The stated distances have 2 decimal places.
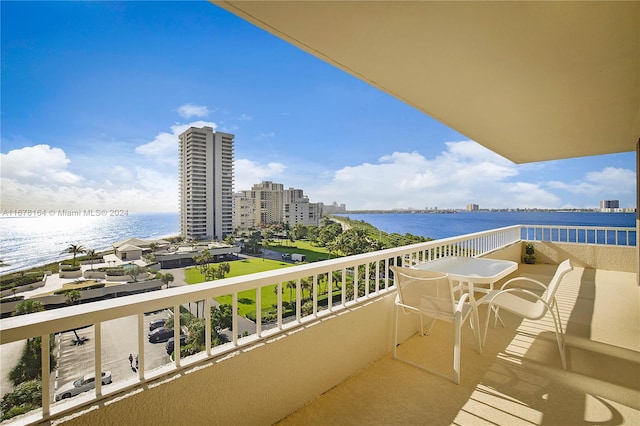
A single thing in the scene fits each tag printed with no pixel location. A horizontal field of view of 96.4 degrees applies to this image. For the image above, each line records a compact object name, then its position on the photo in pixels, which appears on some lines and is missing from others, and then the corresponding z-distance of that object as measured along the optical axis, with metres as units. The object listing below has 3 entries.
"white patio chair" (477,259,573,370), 2.51
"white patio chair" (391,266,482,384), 2.24
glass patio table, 2.64
